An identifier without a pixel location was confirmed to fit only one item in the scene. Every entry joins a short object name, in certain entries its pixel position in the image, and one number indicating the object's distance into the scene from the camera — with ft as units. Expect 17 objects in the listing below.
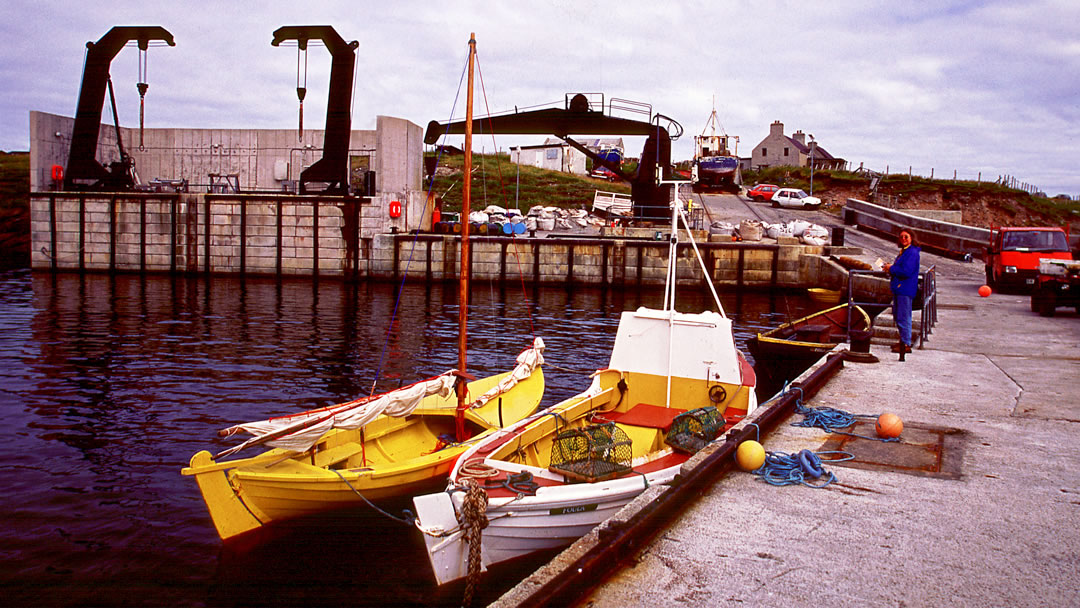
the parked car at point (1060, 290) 64.54
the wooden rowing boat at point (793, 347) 48.67
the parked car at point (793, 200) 176.04
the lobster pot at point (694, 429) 25.94
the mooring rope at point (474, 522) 20.12
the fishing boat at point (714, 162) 184.24
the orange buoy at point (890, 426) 25.64
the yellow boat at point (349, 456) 24.17
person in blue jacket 42.03
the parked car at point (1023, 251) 82.74
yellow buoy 22.18
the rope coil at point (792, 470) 21.48
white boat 20.72
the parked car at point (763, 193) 183.32
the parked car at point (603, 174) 215.10
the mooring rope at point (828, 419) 27.86
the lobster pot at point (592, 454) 22.98
